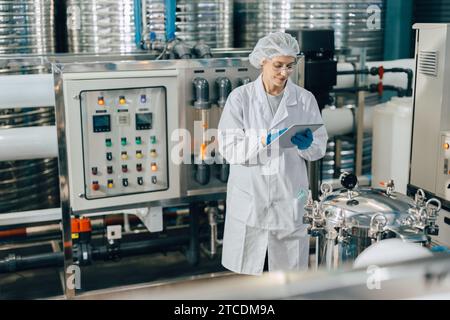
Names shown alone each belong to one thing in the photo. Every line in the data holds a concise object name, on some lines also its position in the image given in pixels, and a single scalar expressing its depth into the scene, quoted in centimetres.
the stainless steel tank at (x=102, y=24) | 449
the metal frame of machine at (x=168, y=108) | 332
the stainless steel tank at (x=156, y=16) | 448
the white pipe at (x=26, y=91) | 361
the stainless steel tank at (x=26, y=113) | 429
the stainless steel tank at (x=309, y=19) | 488
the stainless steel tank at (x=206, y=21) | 470
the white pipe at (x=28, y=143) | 367
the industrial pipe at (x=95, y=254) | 383
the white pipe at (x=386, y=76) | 459
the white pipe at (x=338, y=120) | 440
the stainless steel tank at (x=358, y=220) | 216
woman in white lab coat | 296
